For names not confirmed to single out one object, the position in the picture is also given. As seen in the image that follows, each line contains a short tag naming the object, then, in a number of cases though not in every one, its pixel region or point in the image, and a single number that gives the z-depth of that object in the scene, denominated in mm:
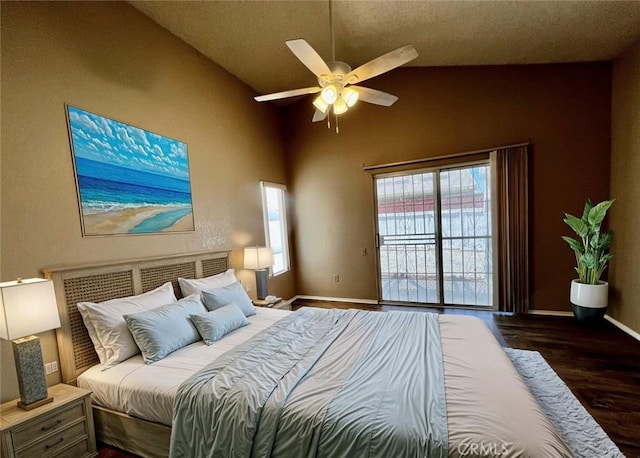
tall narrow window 4504
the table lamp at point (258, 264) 3646
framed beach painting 2191
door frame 3854
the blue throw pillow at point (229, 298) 2637
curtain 3699
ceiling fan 1848
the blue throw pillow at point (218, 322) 2234
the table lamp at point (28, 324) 1541
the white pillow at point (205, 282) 2775
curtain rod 3720
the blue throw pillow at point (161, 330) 1983
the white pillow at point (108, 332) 2014
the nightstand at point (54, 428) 1488
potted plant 3160
